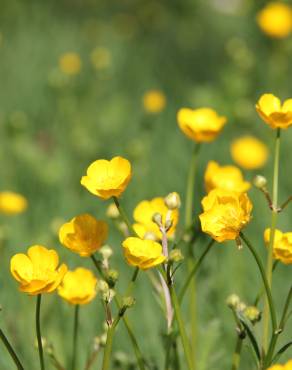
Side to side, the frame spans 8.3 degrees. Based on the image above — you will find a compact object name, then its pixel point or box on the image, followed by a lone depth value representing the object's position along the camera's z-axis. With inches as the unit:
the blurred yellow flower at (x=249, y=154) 56.7
